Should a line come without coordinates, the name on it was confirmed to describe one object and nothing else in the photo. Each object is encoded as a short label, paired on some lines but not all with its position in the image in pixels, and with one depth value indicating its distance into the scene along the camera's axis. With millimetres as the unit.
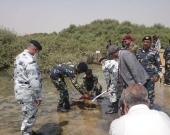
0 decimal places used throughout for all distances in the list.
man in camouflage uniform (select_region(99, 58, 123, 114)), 5465
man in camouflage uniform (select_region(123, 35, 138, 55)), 4711
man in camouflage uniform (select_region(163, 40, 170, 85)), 8609
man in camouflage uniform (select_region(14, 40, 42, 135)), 3605
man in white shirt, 1651
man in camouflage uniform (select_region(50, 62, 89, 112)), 5063
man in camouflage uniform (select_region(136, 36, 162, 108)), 4672
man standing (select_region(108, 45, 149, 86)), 3946
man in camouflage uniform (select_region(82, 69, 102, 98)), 6209
